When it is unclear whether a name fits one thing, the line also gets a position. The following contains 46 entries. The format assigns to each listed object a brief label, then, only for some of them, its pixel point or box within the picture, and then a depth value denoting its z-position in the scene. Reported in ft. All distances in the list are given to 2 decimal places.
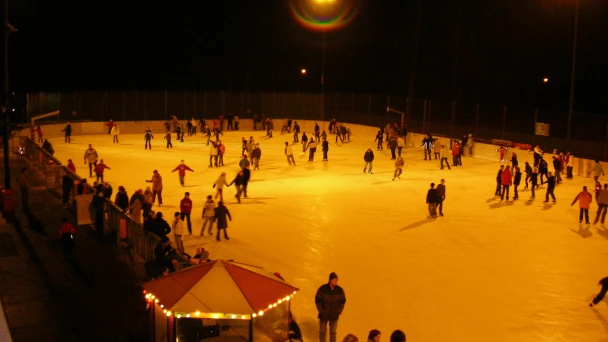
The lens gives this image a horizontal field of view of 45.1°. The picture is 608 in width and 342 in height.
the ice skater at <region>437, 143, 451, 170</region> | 104.68
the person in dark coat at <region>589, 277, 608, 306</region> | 43.93
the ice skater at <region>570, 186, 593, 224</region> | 67.87
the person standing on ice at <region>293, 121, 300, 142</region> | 138.51
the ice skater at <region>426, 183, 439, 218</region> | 70.74
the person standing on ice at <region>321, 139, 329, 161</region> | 110.42
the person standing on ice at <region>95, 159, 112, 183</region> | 83.41
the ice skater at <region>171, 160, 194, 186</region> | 83.66
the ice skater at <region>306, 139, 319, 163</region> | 108.99
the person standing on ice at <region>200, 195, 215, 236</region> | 61.21
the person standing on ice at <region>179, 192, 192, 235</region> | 62.02
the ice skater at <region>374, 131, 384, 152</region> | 129.54
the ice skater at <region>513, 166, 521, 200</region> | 82.17
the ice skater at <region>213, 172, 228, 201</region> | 71.98
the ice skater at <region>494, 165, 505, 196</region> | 81.15
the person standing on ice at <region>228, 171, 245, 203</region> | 77.20
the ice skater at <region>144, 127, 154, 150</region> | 123.65
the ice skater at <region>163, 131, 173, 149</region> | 125.26
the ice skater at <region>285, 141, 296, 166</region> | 103.96
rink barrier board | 107.45
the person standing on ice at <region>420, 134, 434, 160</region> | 117.29
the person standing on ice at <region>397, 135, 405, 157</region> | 110.71
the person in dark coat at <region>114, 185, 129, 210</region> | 63.57
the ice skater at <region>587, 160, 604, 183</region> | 86.89
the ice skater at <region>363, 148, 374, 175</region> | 98.17
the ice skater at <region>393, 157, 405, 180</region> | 92.66
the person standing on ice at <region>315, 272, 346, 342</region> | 37.11
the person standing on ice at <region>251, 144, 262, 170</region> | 98.58
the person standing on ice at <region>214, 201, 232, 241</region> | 59.77
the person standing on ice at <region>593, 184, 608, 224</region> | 68.16
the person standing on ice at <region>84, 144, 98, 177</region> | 91.66
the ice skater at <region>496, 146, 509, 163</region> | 111.75
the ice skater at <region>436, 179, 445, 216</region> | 71.30
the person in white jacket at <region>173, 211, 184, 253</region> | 54.65
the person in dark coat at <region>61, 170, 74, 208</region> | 70.95
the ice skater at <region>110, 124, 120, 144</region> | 132.63
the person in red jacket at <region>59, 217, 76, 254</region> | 54.39
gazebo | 32.83
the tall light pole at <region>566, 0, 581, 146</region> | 103.30
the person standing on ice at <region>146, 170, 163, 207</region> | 73.52
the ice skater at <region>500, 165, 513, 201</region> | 80.33
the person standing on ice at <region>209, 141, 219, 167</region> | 102.06
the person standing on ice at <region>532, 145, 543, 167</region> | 98.25
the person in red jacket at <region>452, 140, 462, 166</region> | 107.65
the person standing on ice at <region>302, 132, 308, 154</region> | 121.75
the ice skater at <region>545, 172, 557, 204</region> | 78.79
